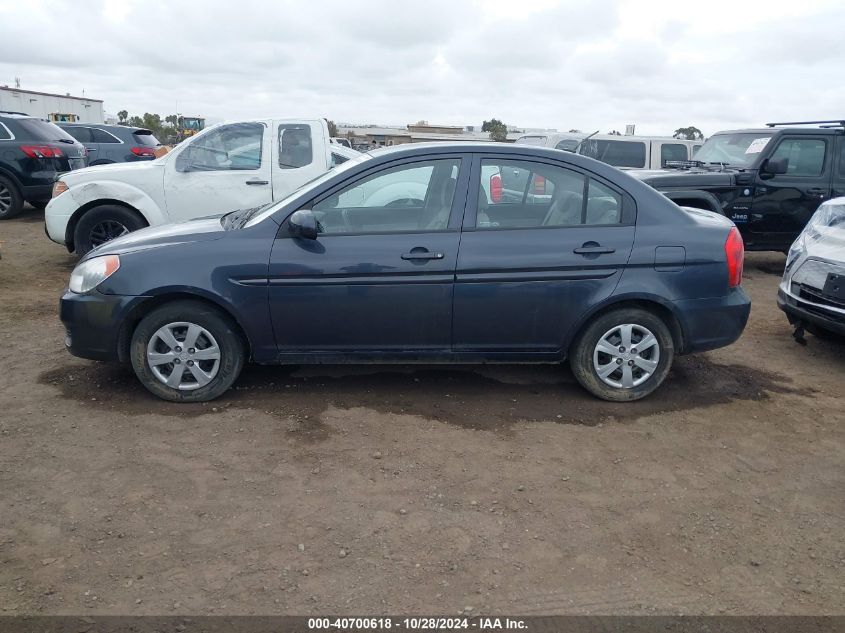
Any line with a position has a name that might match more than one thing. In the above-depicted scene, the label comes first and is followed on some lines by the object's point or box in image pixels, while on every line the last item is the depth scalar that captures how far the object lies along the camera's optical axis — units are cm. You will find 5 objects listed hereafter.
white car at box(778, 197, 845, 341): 542
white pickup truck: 791
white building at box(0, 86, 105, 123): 3050
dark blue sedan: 434
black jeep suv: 871
